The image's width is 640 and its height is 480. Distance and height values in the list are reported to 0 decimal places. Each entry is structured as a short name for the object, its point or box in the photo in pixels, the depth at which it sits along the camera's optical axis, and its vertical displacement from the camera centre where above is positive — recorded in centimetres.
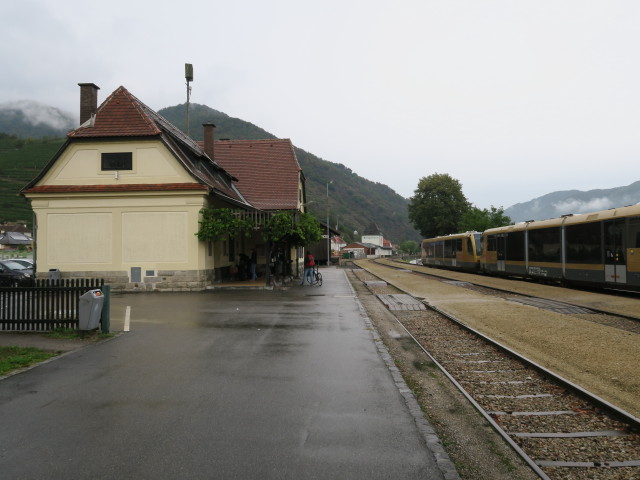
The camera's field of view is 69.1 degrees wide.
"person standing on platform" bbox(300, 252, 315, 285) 2320 -63
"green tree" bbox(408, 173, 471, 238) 7688 +773
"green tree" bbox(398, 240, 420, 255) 17098 +170
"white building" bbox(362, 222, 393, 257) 17225 +602
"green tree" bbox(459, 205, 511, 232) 6812 +466
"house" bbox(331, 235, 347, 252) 12091 +279
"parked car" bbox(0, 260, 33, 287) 2054 -72
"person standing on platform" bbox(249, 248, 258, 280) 2553 -68
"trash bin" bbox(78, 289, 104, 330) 941 -110
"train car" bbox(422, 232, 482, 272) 3366 -3
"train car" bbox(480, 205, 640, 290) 1586 +2
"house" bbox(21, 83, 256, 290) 2048 +222
